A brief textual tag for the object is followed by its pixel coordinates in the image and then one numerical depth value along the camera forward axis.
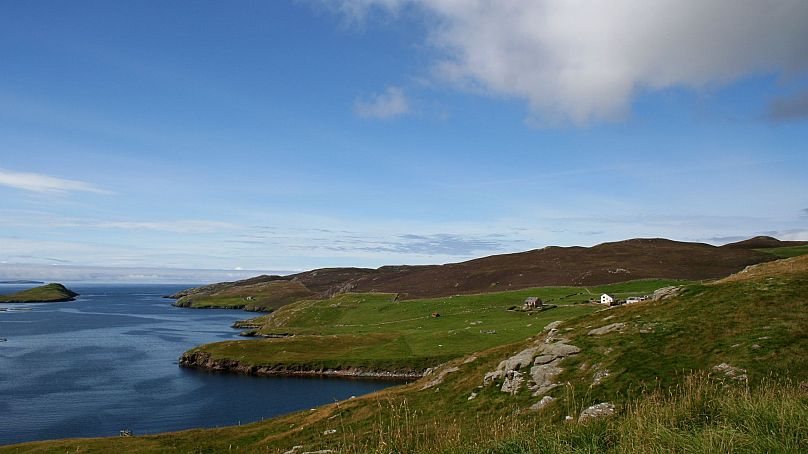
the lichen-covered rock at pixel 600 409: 25.58
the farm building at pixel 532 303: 123.56
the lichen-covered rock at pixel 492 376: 39.06
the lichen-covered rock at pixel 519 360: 38.19
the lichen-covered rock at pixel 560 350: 37.00
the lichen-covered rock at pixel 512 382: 35.88
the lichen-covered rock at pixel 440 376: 46.00
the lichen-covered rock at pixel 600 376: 31.41
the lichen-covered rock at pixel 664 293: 46.16
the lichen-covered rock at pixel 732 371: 27.11
